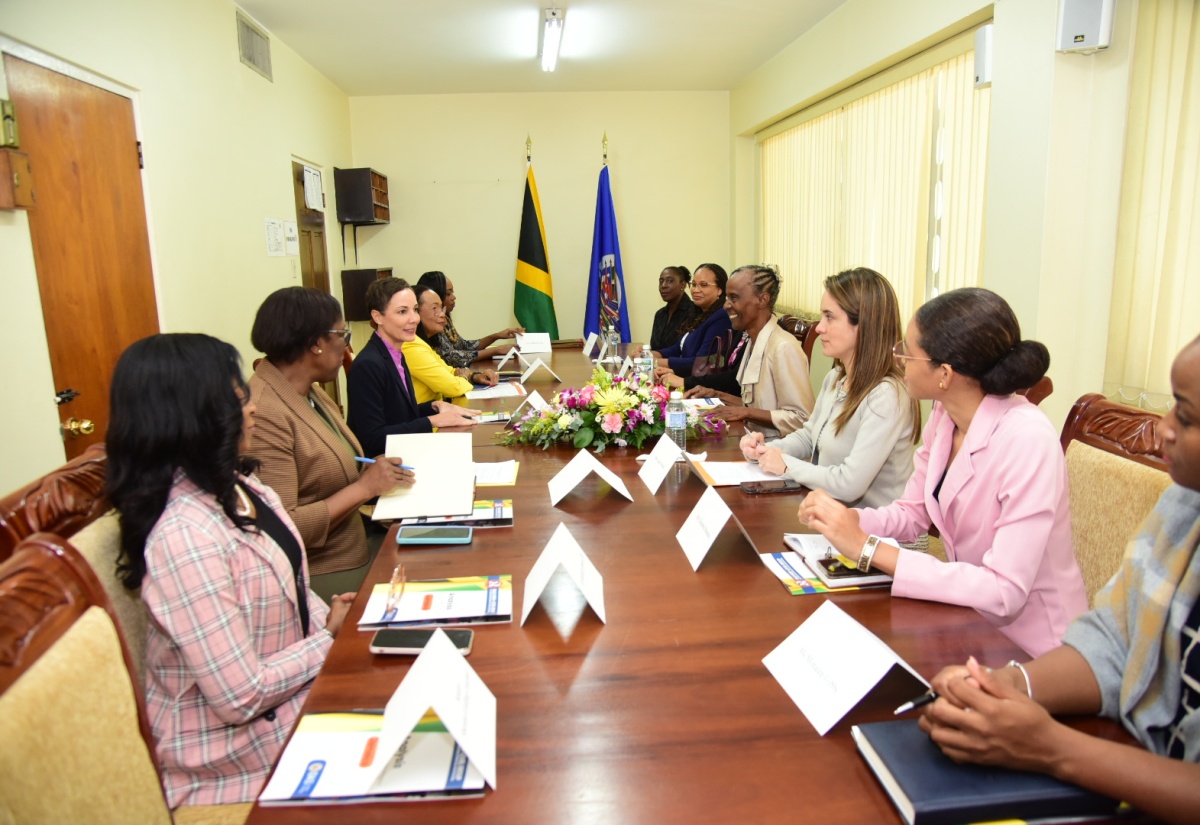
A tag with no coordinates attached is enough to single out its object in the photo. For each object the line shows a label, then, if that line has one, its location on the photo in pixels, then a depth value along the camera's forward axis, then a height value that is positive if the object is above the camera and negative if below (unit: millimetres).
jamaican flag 6930 -92
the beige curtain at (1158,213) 2578 +131
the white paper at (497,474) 2199 -601
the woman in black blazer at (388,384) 2844 -433
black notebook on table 841 -587
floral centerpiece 2580 -515
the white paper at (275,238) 4785 +208
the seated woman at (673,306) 5523 -312
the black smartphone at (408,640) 1226 -588
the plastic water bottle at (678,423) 2531 -517
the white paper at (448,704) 904 -526
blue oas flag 6992 -135
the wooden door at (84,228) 2607 +176
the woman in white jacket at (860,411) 2084 -426
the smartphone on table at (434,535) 1719 -591
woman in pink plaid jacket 1192 -469
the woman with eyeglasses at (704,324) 4516 -358
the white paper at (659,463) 2119 -558
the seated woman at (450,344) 4584 -480
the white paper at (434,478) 1904 -547
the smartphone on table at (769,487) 2049 -594
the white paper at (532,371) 4078 -552
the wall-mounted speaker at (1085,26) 2689 +790
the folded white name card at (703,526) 1549 -544
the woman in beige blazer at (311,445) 1995 -457
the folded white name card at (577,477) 2012 -555
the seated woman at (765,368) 3027 -450
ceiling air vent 4324 +1294
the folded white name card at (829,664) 1036 -574
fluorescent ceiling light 4461 +1373
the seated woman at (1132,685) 865 -533
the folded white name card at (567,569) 1350 -539
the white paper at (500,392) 3781 -620
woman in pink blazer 1377 -447
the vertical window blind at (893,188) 3832 +422
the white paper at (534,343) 4727 -477
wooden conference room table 905 -614
